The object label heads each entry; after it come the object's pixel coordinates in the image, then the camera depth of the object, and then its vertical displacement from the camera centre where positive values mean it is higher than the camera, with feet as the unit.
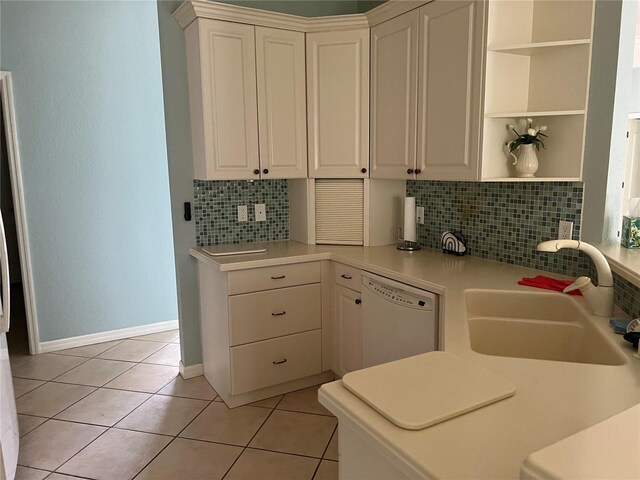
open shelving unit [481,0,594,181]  7.04 +1.27
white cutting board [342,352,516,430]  3.15 -1.62
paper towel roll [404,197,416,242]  9.53 -1.09
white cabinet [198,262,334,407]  8.95 -3.15
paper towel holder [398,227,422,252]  9.75 -1.68
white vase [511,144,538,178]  7.48 +0.02
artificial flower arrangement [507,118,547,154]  7.47 +0.40
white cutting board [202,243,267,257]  9.46 -1.70
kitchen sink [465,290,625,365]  5.75 -2.06
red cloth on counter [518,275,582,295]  6.57 -1.70
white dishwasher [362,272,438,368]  7.11 -2.49
